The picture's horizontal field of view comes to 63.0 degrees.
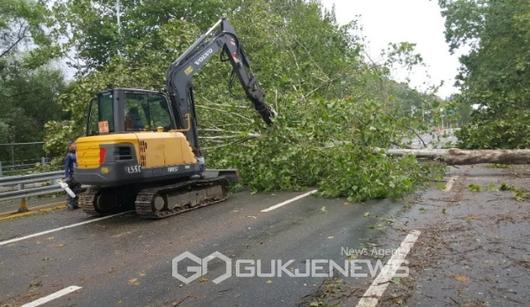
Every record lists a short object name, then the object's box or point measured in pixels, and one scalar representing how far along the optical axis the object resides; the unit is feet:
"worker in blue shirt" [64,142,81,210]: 33.01
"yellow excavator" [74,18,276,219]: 24.57
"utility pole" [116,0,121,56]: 82.67
